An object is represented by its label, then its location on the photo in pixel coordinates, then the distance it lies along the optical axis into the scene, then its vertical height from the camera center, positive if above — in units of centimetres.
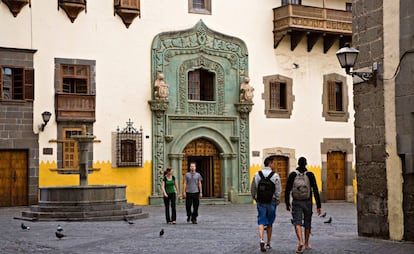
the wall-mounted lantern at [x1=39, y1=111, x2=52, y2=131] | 2595 +184
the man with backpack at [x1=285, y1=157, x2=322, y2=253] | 1262 -38
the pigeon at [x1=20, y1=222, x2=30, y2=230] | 1741 -122
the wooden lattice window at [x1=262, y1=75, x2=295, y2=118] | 3112 +305
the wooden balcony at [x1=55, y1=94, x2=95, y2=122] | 2650 +225
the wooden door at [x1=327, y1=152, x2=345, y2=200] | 3266 -24
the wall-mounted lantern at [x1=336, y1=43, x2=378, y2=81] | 1420 +208
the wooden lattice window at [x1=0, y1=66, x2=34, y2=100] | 2592 +302
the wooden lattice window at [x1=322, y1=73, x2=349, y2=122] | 3256 +309
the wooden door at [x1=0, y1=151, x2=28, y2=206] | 2589 -17
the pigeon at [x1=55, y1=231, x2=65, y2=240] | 1506 -121
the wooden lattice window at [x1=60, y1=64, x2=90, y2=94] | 2689 +329
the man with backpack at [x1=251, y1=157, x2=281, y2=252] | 1295 -40
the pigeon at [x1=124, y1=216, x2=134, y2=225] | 1903 -123
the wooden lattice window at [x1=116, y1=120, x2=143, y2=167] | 2764 +91
